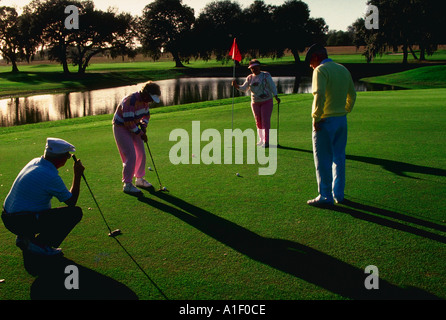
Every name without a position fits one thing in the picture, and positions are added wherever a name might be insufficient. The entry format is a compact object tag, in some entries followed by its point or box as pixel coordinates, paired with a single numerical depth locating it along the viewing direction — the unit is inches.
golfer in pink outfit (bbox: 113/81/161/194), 268.8
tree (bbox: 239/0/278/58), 3134.8
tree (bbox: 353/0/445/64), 2255.2
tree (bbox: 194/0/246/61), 3157.0
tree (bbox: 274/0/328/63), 3132.4
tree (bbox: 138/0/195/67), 3085.6
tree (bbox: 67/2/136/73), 2250.0
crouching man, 179.9
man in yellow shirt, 230.1
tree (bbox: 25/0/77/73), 2160.4
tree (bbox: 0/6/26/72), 2510.1
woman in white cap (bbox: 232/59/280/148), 398.0
